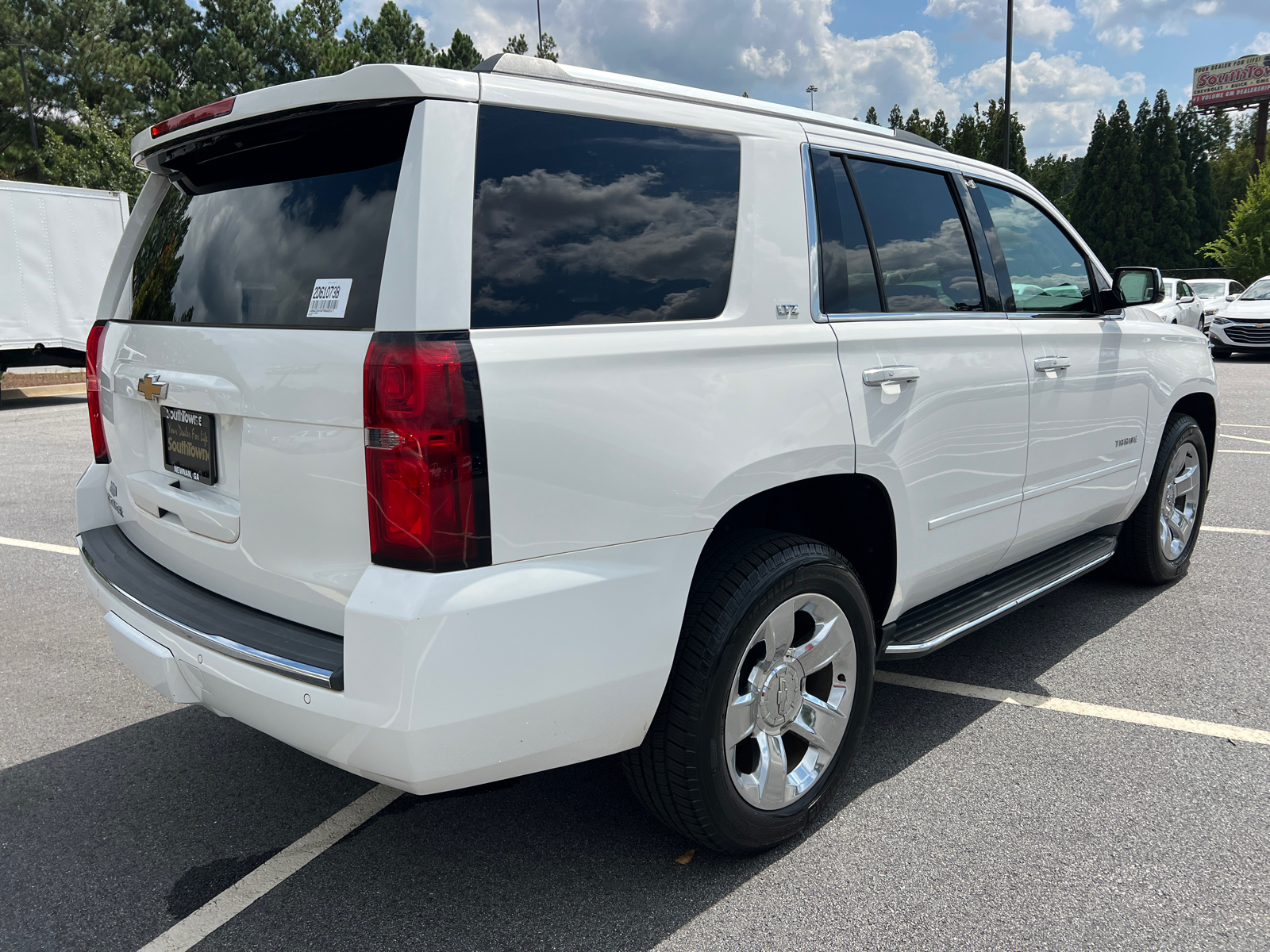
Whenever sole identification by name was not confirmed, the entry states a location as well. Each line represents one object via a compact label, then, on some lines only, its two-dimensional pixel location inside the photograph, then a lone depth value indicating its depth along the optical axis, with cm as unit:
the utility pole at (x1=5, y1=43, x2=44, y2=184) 3231
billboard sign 6681
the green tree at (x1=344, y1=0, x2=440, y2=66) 3622
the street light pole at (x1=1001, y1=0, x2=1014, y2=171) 2356
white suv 197
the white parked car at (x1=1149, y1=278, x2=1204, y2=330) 1877
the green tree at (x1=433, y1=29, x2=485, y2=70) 3656
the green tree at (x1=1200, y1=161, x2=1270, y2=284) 2933
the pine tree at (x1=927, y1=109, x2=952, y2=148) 4446
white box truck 1443
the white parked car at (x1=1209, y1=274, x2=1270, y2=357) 1766
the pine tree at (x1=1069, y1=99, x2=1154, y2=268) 4316
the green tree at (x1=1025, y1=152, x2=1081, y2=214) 4528
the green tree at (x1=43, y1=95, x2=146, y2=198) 2609
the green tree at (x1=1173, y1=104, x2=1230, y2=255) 4522
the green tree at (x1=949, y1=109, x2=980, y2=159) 3962
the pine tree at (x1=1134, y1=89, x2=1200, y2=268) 4288
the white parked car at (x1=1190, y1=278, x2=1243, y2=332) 2275
